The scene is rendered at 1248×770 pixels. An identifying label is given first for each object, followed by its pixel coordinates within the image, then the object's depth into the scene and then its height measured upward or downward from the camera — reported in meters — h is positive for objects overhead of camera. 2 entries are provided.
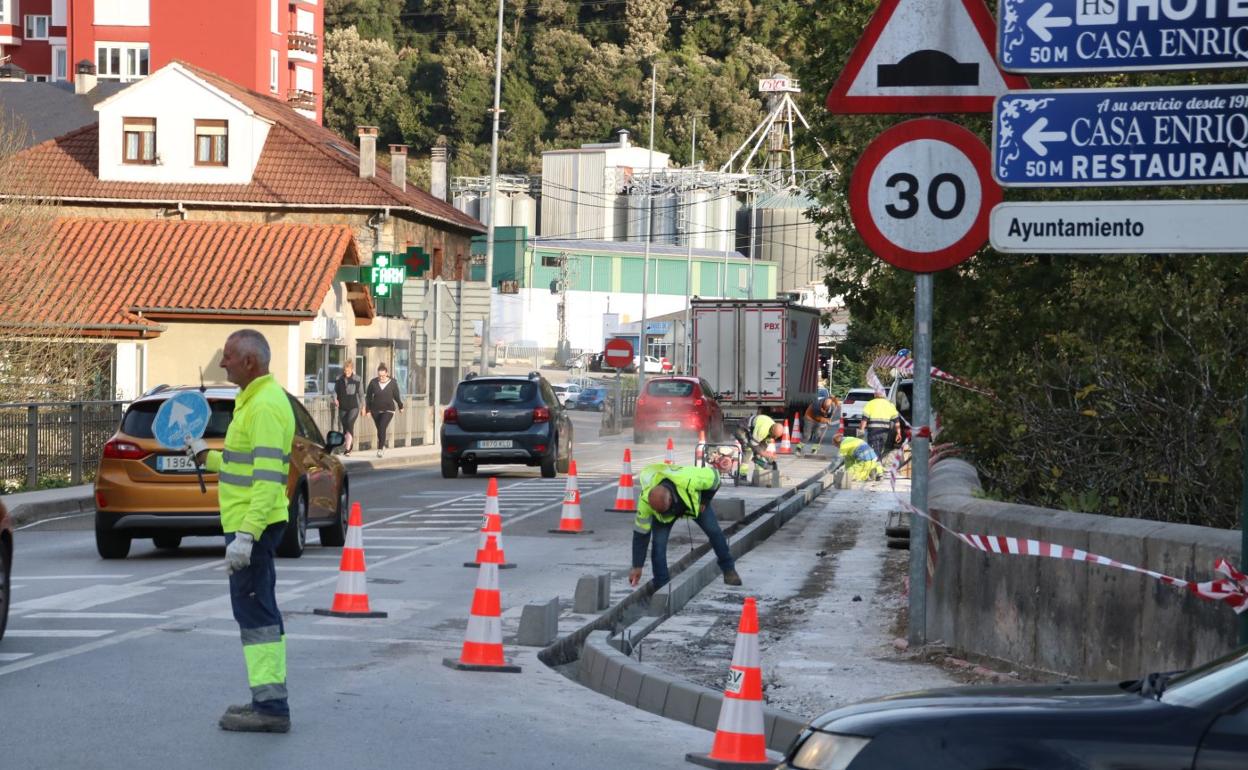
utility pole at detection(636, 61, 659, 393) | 69.68 +0.20
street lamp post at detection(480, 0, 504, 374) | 49.50 +4.00
